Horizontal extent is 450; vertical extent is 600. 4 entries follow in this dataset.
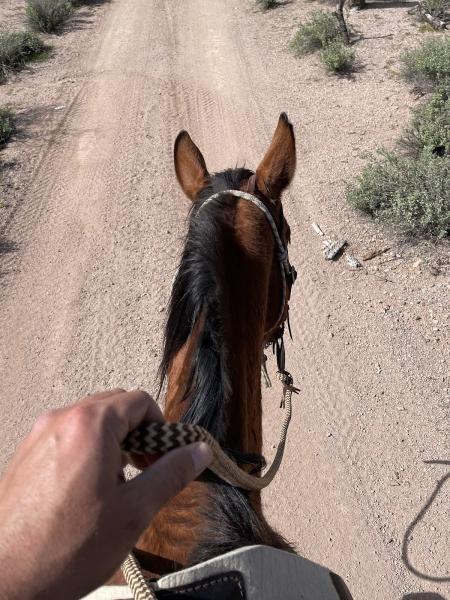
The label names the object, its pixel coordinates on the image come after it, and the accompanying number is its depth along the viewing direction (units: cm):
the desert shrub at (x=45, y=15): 1067
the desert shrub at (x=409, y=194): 495
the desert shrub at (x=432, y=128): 575
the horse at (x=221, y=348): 150
